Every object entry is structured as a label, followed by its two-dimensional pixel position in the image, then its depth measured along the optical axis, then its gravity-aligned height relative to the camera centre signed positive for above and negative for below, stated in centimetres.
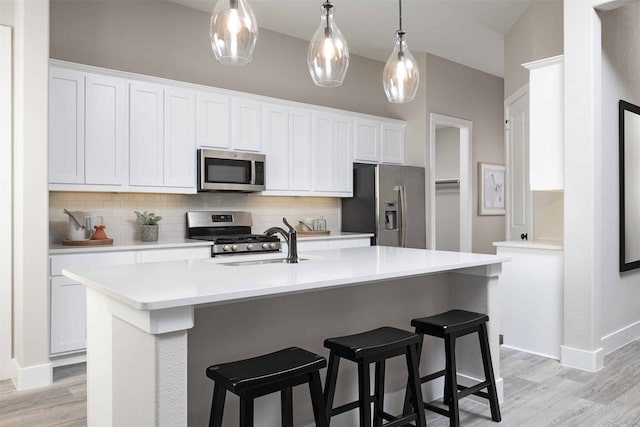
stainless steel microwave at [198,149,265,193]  438 +42
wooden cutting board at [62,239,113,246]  372 -20
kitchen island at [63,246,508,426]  164 -46
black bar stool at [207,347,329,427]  166 -57
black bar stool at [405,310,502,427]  247 -71
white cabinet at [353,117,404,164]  570 +90
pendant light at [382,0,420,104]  287 +85
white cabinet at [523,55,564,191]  376 +72
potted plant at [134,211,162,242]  419 -9
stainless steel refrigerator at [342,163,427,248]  543 +11
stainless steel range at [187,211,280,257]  429 -17
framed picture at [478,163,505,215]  710 +38
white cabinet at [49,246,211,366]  348 -65
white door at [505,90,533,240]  496 +51
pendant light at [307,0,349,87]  248 +84
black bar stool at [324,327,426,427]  202 -64
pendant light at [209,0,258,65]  224 +87
